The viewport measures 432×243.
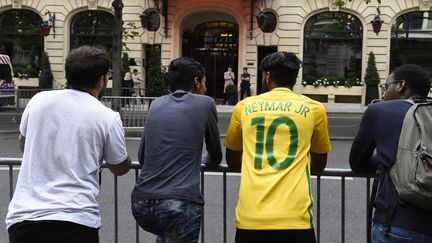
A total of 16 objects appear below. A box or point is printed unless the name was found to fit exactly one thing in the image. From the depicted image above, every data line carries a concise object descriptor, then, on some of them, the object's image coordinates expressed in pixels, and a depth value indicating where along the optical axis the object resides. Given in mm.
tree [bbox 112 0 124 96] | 18561
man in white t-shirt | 2936
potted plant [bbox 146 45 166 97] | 21231
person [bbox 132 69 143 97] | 27742
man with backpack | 2879
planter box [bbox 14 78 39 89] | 30169
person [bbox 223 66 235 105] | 27781
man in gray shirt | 3393
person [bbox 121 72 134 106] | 26797
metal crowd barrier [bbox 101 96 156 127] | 15359
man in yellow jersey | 3000
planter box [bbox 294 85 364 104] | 28547
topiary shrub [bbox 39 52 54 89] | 29484
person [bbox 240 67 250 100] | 27297
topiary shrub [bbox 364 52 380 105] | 27625
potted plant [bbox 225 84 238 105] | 27328
